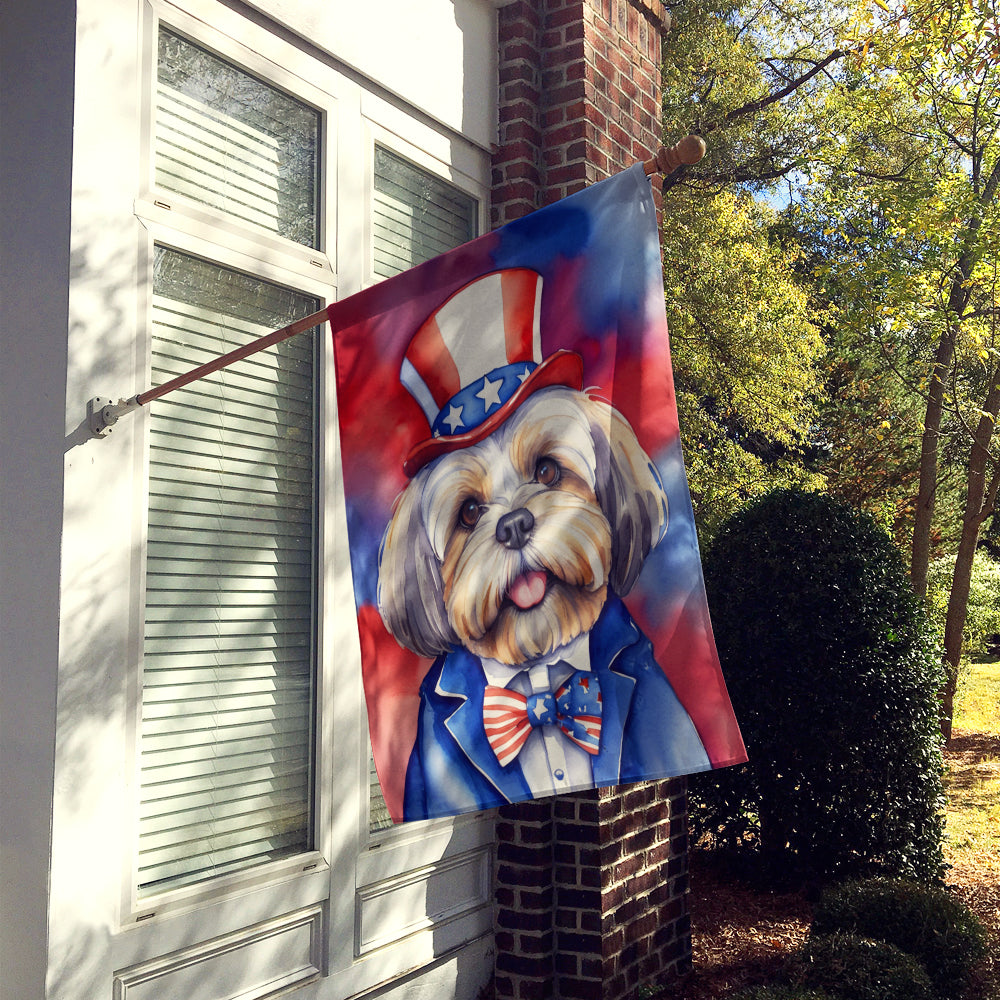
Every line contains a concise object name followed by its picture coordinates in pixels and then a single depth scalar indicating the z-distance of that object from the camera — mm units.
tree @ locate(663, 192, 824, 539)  11922
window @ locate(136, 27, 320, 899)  3115
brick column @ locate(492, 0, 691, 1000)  4395
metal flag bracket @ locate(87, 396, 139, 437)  2869
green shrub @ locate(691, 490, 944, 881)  5875
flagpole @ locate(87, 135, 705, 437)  2473
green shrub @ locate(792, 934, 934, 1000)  4059
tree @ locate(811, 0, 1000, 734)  7918
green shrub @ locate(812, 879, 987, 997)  4496
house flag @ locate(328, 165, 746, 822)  2580
